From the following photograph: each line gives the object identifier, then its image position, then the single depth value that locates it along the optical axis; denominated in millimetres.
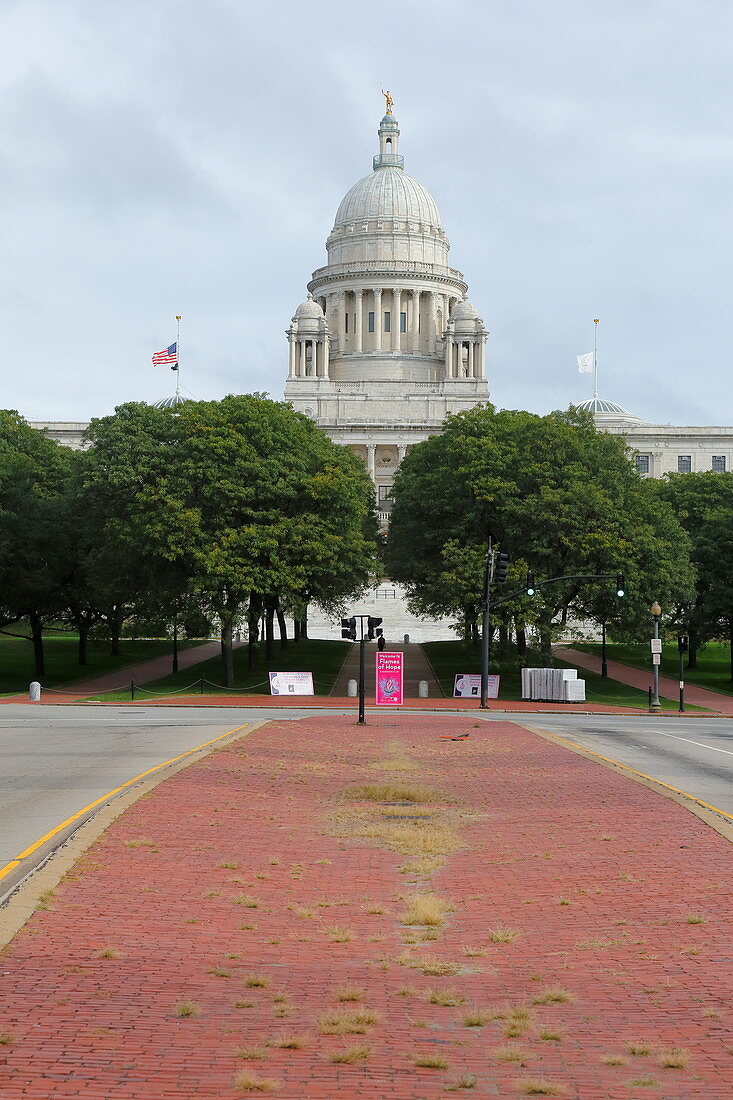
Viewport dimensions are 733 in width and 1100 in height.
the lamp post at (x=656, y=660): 51219
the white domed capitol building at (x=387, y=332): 143250
